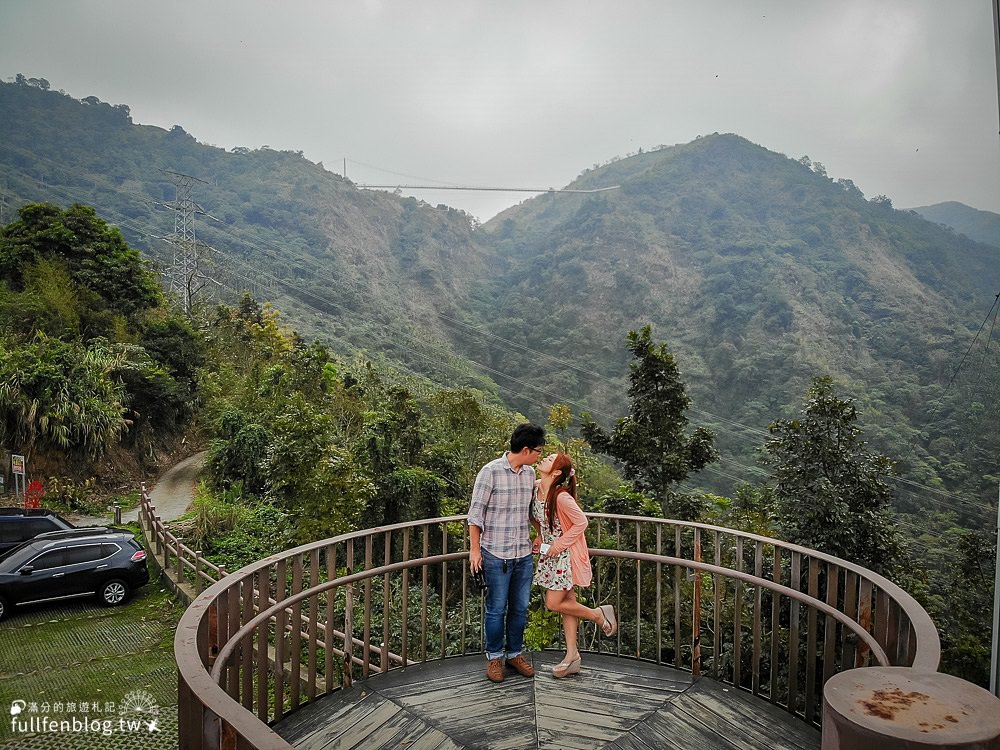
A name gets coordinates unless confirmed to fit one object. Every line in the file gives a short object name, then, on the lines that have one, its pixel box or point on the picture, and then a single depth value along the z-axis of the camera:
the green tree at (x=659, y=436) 9.26
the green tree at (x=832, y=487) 7.37
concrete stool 1.09
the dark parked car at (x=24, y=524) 7.32
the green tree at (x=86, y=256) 12.66
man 2.93
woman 2.99
